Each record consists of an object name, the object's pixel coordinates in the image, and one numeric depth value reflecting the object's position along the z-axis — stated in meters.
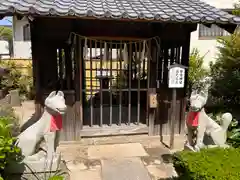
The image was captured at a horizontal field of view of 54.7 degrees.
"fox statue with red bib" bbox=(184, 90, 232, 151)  4.30
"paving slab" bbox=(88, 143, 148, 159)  5.36
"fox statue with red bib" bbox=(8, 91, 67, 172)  3.80
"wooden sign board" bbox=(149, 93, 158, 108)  6.27
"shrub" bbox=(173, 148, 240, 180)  2.97
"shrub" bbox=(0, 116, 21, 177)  3.22
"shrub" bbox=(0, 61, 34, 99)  11.42
